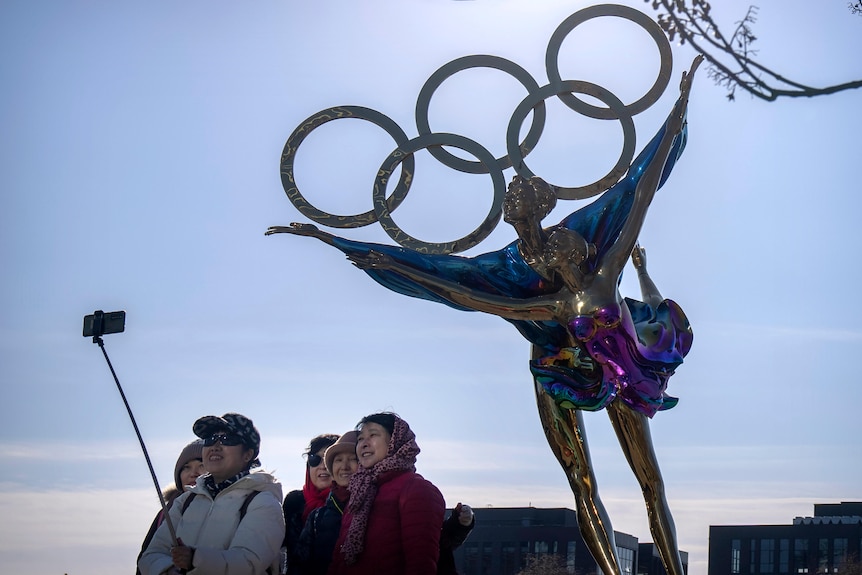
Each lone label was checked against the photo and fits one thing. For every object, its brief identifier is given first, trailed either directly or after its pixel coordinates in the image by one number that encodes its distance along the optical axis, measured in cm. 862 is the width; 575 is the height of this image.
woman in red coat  815
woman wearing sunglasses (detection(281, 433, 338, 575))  933
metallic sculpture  940
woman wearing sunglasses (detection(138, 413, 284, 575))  798
